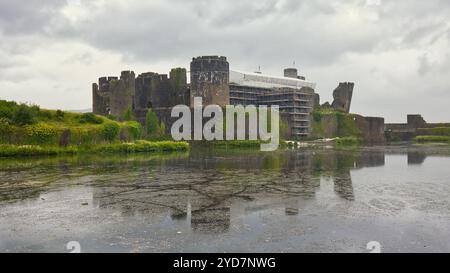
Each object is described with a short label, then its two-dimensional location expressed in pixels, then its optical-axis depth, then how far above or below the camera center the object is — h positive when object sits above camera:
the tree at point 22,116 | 30.08 +1.66
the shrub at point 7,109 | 30.34 +2.15
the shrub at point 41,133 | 29.99 +0.50
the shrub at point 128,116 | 48.52 +2.62
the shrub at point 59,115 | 34.09 +1.93
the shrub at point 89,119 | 35.03 +1.69
